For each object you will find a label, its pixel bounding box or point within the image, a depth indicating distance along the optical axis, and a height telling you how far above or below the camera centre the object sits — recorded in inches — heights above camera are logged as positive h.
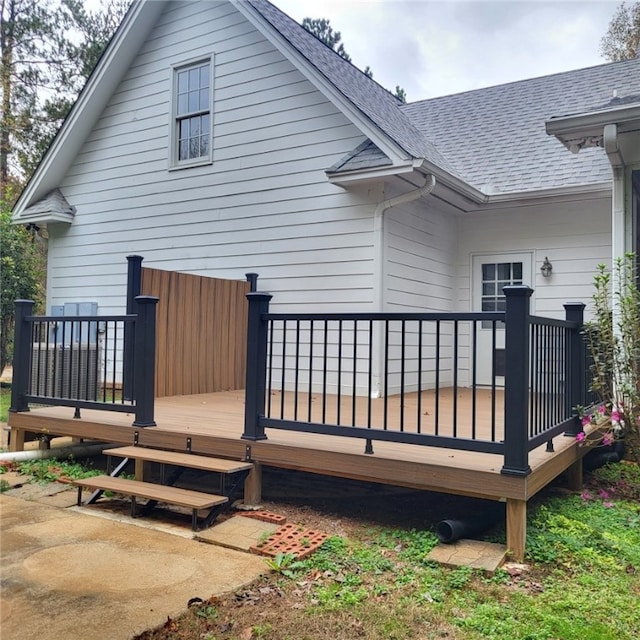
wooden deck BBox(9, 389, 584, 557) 126.0 -26.6
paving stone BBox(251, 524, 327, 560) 125.0 -43.8
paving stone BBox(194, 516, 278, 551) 130.9 -44.1
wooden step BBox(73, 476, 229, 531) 139.9 -38.0
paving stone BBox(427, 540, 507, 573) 116.3 -42.8
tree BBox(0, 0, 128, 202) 663.8 +329.0
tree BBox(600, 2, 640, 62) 685.0 +384.2
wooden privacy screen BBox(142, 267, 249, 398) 239.3 +5.4
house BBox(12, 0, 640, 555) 257.9 +79.8
